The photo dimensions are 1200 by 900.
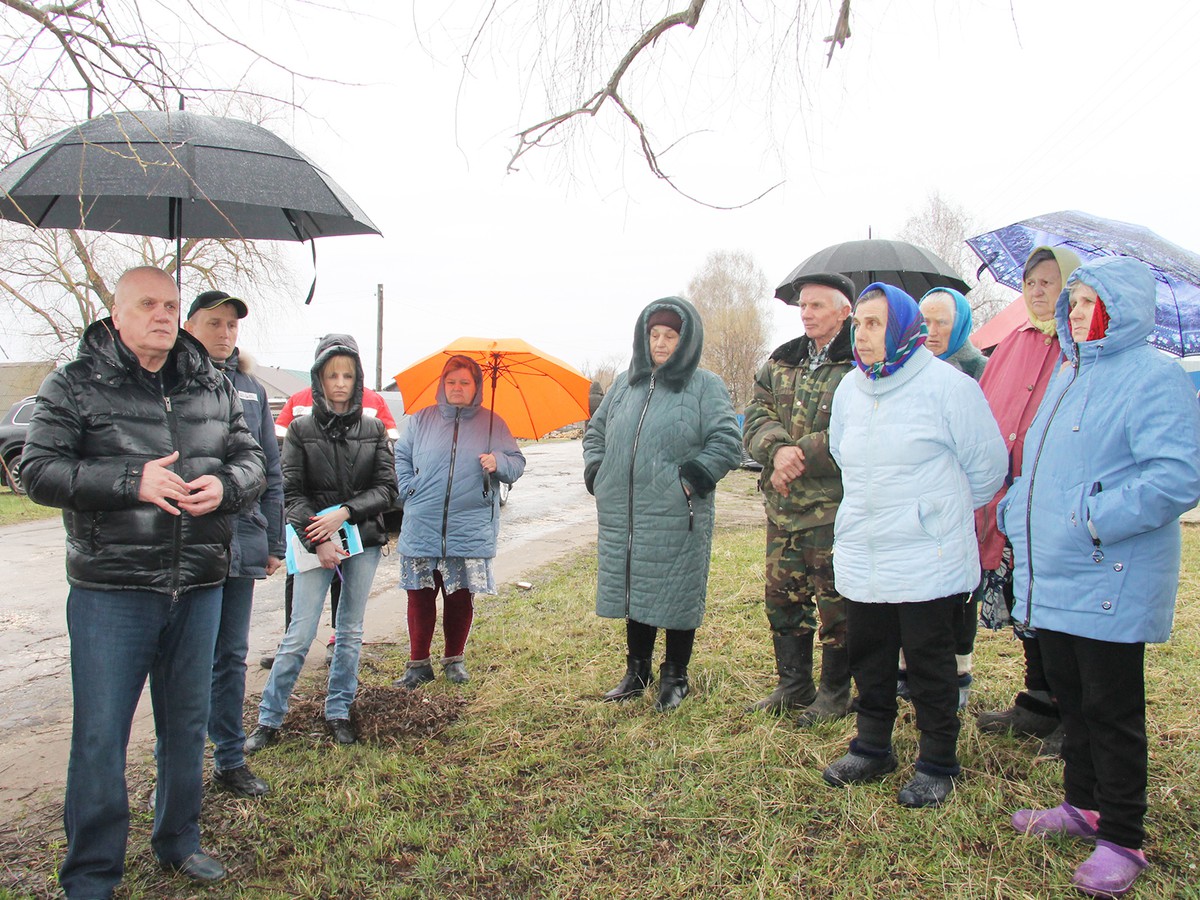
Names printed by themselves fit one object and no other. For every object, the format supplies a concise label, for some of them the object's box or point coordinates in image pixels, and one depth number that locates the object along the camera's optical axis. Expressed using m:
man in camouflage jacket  3.54
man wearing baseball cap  3.17
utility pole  37.03
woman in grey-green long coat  3.87
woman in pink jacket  3.19
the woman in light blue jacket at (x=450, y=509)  4.36
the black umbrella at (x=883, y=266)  5.12
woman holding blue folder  3.65
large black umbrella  2.52
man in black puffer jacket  2.33
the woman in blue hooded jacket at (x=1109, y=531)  2.33
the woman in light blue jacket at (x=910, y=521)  2.86
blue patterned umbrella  2.82
